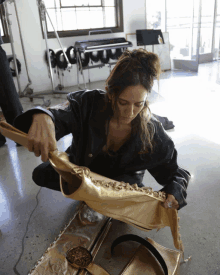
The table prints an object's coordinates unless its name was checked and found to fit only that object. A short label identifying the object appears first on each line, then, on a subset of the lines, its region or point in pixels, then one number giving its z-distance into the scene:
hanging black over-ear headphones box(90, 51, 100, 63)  5.09
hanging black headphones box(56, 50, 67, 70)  4.72
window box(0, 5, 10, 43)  4.23
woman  1.01
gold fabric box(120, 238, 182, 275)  1.07
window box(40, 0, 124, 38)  4.85
